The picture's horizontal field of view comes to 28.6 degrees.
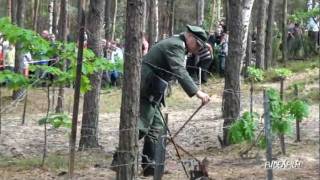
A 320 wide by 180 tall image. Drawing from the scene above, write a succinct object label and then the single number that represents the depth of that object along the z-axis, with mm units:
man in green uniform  7191
